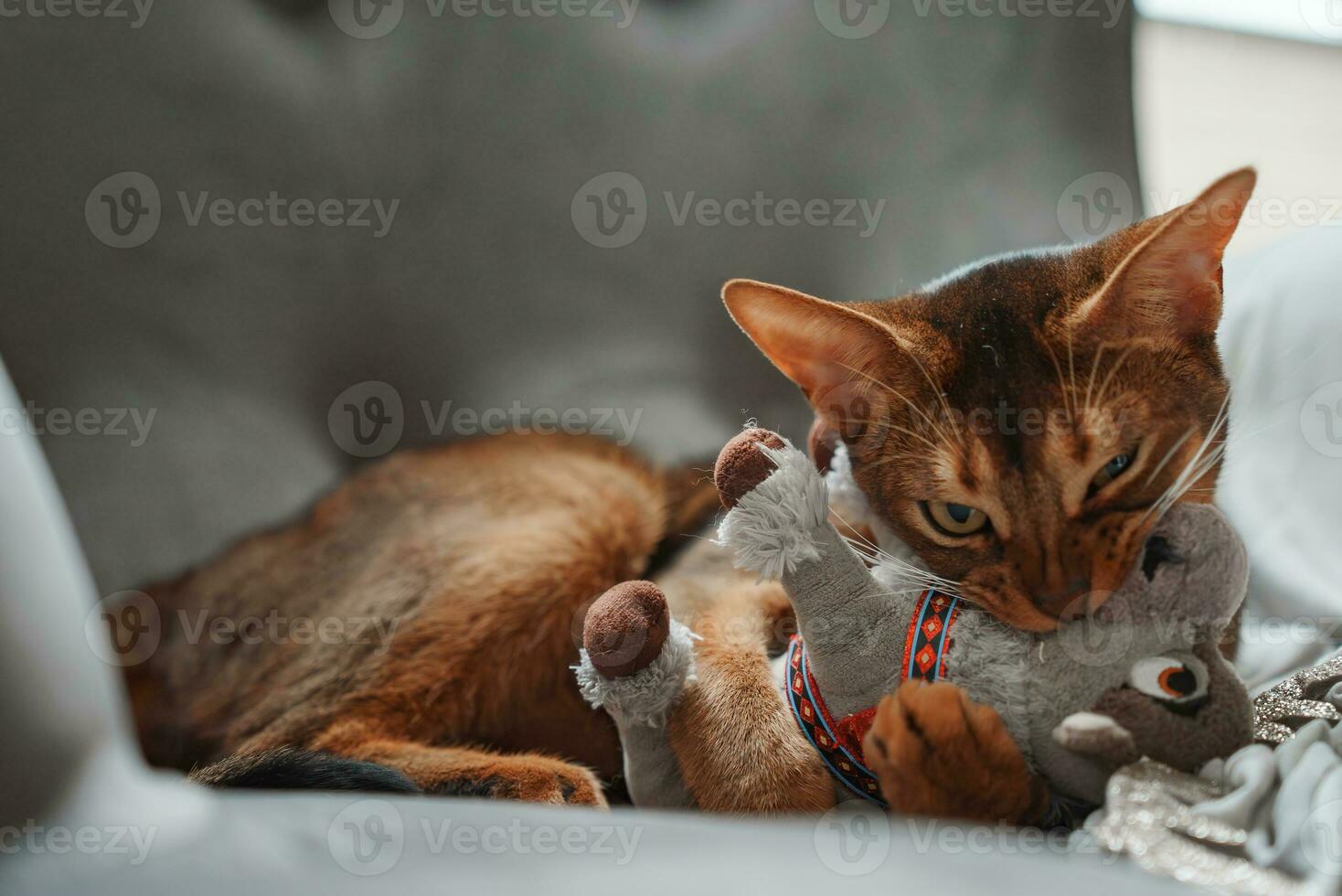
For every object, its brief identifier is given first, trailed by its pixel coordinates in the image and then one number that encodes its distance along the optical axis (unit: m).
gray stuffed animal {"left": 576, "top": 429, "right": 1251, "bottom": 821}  0.68
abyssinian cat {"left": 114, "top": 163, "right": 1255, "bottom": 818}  0.70
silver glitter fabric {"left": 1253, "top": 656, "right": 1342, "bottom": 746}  0.71
